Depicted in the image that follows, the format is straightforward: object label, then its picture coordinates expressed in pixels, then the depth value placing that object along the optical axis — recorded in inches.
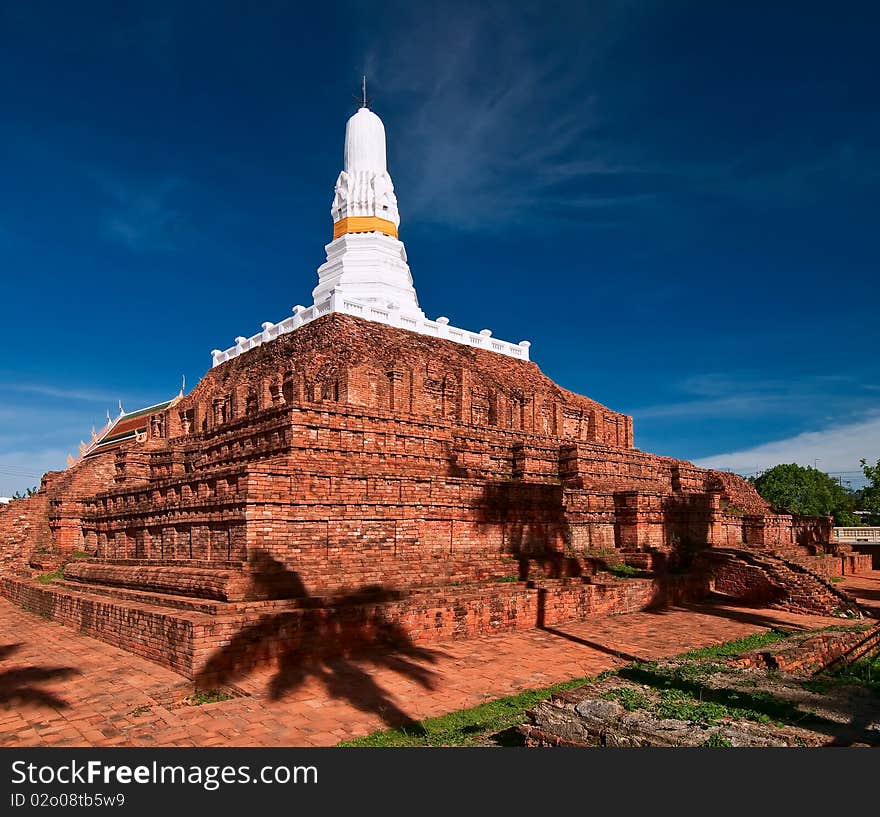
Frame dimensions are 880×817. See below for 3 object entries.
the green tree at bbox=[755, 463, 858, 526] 1727.4
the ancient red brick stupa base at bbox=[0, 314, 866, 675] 442.3
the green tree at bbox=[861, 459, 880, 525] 1280.8
